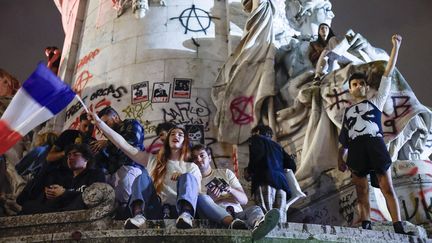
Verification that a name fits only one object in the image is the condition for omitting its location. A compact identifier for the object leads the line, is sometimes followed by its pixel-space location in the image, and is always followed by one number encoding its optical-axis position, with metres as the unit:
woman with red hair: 7.29
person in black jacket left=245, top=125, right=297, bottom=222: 9.02
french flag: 9.54
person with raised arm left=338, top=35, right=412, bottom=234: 8.27
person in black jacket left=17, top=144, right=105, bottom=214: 8.20
